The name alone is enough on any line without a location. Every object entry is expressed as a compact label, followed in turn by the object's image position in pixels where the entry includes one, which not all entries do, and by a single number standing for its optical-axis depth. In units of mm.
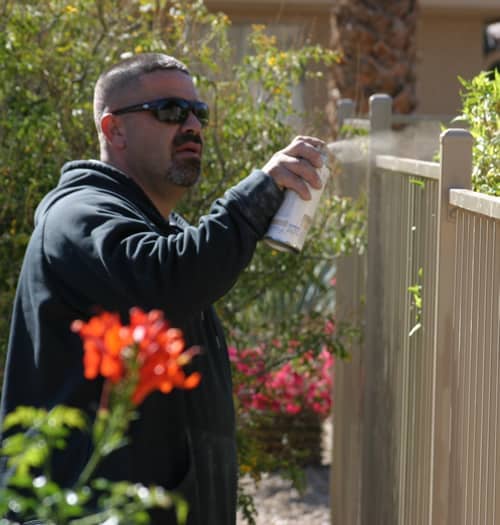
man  4746
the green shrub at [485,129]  5940
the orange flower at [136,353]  2086
